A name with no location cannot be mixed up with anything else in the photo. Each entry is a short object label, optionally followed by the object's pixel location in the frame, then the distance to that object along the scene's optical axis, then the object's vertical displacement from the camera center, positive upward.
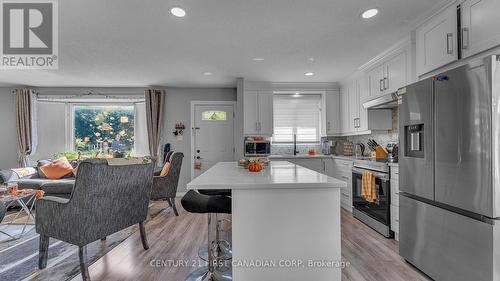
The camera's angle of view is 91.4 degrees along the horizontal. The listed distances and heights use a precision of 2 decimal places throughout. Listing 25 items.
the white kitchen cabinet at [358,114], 3.68 +0.43
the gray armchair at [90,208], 1.89 -0.54
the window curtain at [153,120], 5.06 +0.45
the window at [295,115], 5.11 +0.54
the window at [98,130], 5.32 +0.26
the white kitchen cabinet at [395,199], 2.70 -0.67
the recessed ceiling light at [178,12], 2.16 +1.17
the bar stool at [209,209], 1.77 -0.49
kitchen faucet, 5.05 -0.07
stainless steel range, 2.85 -0.77
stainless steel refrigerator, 1.48 -0.24
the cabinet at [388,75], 2.88 +0.85
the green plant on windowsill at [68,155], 4.99 -0.26
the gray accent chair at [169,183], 3.78 -0.65
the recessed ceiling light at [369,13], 2.22 +1.18
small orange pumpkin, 2.11 -0.22
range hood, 3.01 +0.51
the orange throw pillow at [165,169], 3.94 -0.45
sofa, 3.84 -0.66
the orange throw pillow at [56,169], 4.25 -0.47
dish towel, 3.06 -0.60
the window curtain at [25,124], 4.91 +0.37
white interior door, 5.28 +0.12
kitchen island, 1.53 -0.58
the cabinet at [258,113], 4.62 +0.54
